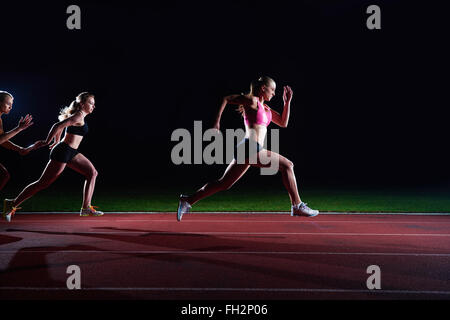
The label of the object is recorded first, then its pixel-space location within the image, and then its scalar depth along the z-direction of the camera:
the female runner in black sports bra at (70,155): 6.95
